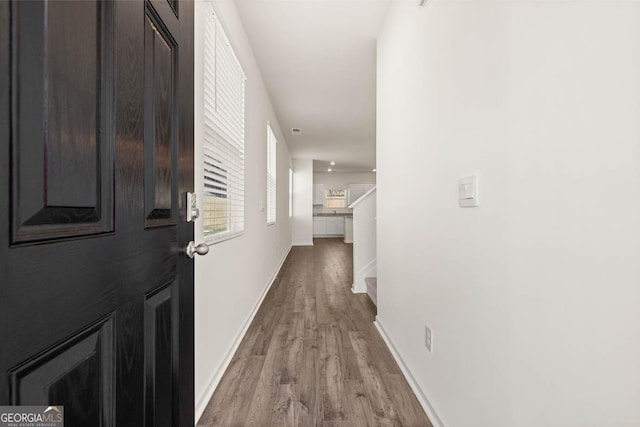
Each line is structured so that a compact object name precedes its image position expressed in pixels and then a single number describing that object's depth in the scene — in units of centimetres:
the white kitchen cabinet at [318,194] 1127
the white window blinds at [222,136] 174
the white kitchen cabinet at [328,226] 1146
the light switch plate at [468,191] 112
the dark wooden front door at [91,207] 44
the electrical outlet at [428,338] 152
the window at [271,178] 441
